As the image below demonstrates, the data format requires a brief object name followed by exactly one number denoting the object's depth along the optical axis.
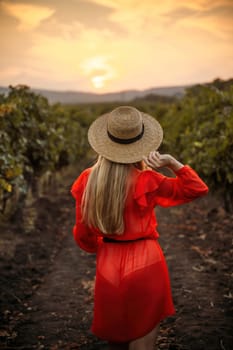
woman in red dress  2.28
